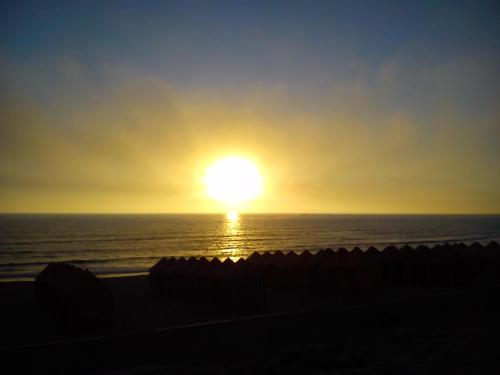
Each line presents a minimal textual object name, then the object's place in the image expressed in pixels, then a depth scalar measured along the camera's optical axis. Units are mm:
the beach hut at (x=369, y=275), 21688
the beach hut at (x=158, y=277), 23281
